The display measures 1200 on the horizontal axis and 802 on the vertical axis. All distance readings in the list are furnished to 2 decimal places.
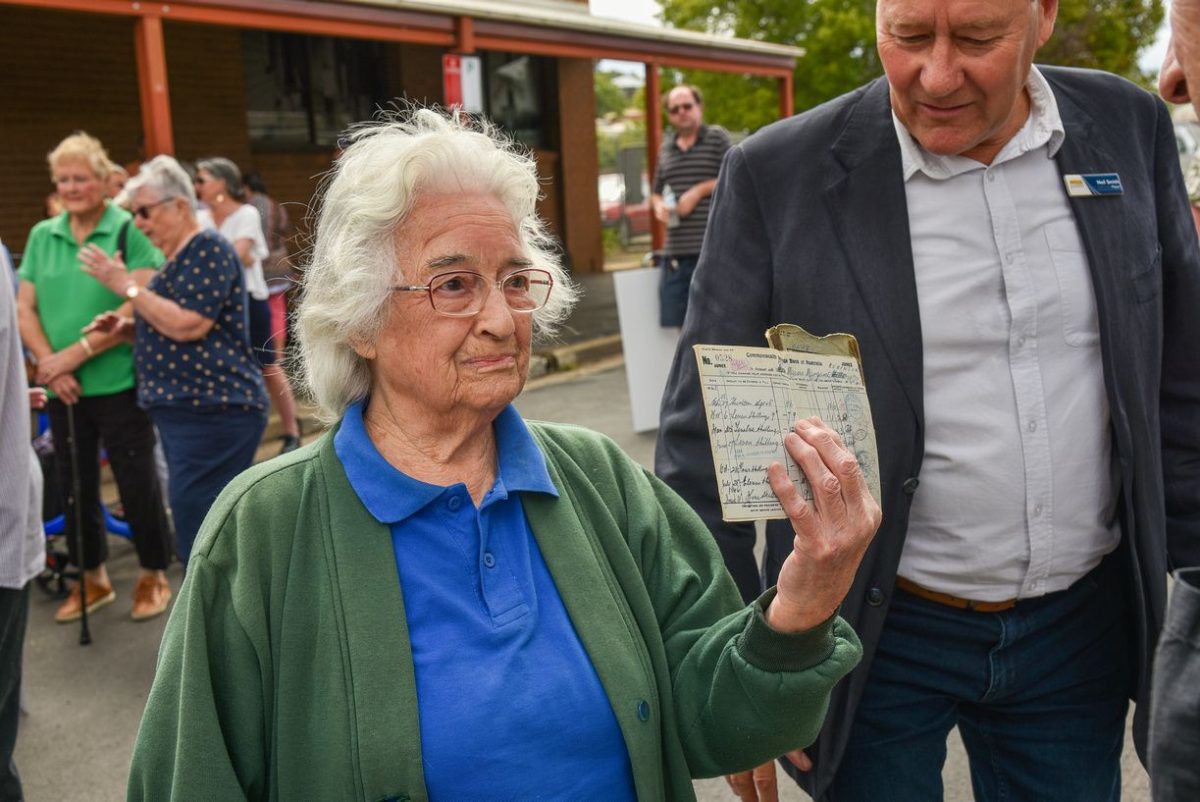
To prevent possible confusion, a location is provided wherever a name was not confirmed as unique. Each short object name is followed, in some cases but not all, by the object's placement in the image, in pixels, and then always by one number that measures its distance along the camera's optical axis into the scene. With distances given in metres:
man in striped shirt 8.62
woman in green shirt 5.07
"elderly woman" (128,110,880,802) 1.66
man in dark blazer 2.04
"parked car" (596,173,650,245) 27.66
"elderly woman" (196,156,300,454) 7.45
